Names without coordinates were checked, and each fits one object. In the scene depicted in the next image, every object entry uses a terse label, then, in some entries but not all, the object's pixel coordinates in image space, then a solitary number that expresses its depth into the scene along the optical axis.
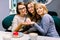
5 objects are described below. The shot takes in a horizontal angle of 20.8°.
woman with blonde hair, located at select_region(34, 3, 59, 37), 2.27
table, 2.02
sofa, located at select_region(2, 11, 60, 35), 2.79
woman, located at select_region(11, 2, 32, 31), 2.40
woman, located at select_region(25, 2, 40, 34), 2.42
